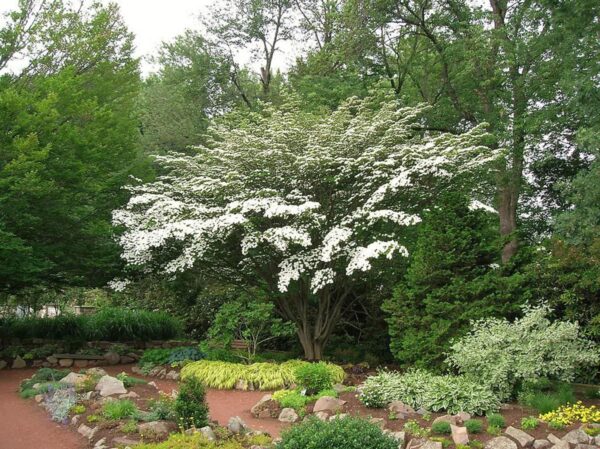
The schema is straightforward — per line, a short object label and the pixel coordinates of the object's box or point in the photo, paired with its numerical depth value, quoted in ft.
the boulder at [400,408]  21.85
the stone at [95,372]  28.49
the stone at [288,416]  23.49
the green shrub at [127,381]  27.96
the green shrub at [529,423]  19.65
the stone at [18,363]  36.65
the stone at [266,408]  24.52
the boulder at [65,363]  37.81
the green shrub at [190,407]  19.77
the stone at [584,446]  17.79
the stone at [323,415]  22.08
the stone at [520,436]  18.49
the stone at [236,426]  20.03
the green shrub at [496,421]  19.75
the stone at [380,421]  20.36
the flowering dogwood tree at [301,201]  30.73
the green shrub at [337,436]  14.56
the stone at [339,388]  25.57
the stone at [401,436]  18.66
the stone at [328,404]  23.16
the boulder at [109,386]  25.30
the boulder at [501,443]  18.20
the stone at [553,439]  18.41
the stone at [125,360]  39.60
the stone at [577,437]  18.20
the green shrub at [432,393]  21.71
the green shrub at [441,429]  19.47
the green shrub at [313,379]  26.08
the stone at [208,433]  18.30
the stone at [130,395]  24.95
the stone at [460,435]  18.54
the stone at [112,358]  38.86
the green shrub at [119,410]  21.35
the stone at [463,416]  20.42
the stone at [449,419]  20.13
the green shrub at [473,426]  19.47
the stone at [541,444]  18.34
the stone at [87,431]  20.21
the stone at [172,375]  33.42
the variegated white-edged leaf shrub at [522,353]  22.41
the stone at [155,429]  19.19
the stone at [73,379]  27.14
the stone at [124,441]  18.33
